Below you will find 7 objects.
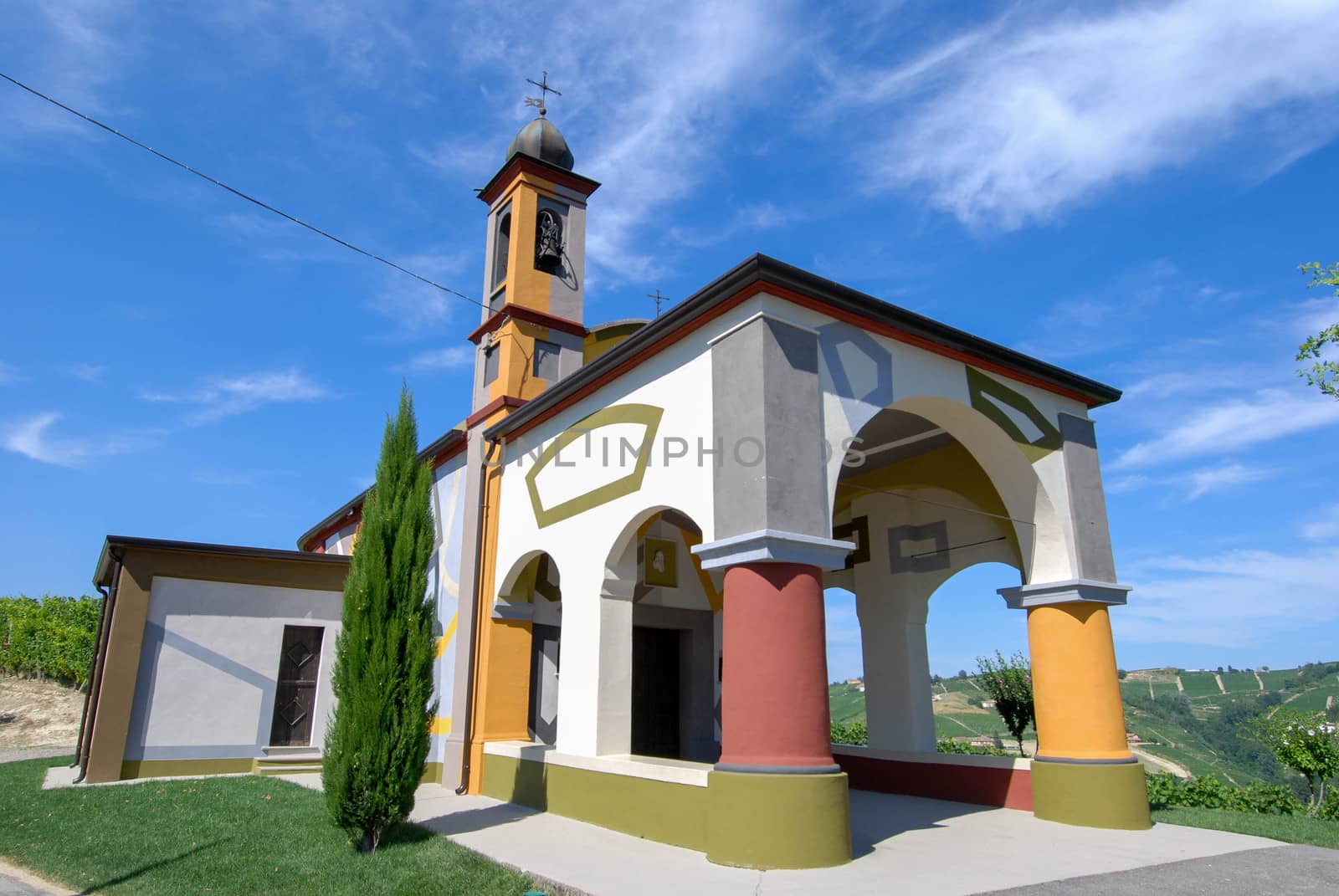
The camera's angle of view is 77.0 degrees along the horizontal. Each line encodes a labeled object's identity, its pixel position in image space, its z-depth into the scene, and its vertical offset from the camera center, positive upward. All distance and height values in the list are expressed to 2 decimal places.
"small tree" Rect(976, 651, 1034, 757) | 13.14 -0.09
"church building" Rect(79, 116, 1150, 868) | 6.59 +1.27
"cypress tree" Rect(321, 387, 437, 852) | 6.89 +0.12
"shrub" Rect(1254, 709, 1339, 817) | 9.98 -0.70
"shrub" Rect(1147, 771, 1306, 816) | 9.93 -1.27
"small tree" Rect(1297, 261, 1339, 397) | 10.56 +4.19
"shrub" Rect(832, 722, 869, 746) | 15.31 -0.85
